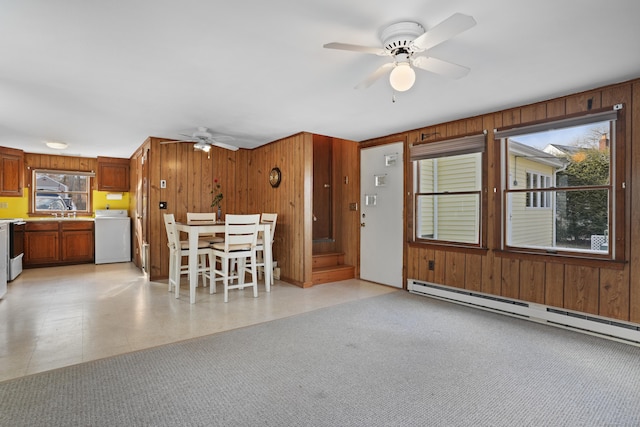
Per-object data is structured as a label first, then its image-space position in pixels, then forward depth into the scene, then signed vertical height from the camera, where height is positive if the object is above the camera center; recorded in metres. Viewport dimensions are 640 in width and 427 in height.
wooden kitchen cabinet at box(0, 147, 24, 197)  5.89 +0.75
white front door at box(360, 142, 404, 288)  4.74 -0.04
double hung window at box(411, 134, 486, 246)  3.93 +0.27
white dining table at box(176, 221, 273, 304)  3.90 -0.48
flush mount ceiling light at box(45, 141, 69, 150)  5.51 +1.16
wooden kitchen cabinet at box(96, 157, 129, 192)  7.13 +0.84
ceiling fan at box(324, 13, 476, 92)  1.90 +1.00
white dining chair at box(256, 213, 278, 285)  4.66 -0.44
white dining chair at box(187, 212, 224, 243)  5.09 -0.12
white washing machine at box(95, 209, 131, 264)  6.61 -0.59
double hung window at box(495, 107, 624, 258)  2.98 +0.25
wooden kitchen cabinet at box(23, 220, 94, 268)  6.14 -0.64
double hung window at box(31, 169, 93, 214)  6.77 +0.43
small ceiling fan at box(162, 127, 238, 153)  4.54 +1.05
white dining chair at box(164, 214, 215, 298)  4.16 -0.54
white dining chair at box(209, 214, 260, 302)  3.97 -0.42
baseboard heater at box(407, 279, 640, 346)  2.85 -1.07
